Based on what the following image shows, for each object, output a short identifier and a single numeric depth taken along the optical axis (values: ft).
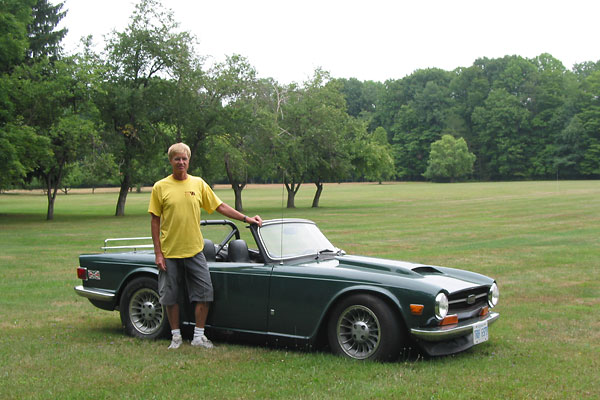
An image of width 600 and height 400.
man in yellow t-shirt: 20.10
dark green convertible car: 17.81
